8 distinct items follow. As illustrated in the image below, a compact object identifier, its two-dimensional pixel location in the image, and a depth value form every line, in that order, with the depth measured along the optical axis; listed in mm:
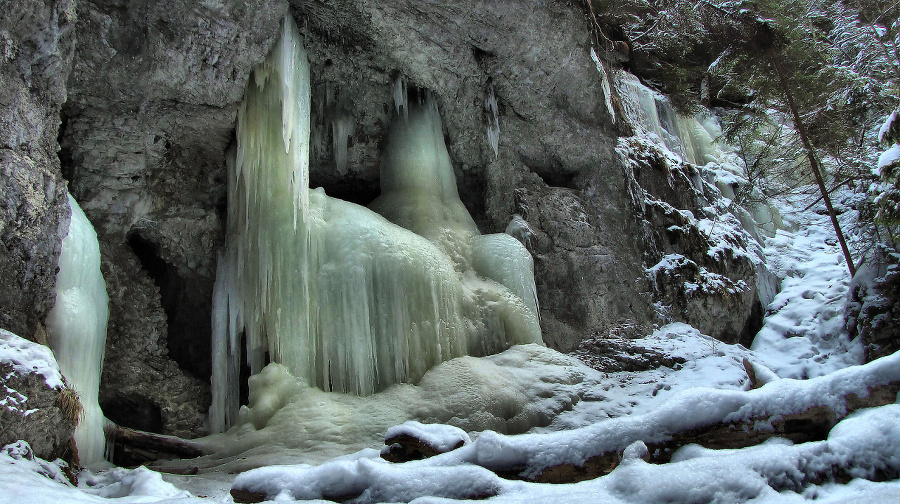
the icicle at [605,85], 10358
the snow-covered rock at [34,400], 4082
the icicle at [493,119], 9789
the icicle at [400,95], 9141
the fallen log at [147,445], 6051
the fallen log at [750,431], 3006
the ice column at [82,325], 5559
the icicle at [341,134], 9266
